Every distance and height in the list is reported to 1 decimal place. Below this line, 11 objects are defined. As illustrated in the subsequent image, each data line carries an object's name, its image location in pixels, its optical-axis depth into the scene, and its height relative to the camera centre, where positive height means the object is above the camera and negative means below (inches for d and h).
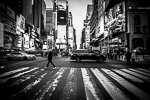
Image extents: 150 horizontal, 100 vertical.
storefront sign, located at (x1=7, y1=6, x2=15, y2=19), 2082.9 +630.9
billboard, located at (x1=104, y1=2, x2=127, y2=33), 1423.6 +370.1
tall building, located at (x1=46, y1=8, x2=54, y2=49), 6924.2 +1732.4
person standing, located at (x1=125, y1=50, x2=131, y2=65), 601.8 -24.2
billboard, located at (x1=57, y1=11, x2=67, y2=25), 7603.4 +1945.7
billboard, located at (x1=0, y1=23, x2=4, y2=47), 1576.5 +220.3
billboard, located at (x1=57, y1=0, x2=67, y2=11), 7731.3 +2742.6
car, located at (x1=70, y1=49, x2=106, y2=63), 741.3 -31.5
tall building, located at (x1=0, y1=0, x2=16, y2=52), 1882.4 +428.2
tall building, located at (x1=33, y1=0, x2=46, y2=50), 4352.9 +1131.0
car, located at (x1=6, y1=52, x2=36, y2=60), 914.1 -37.2
